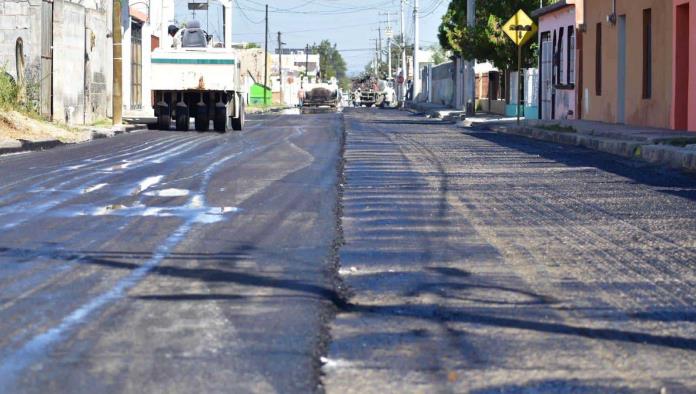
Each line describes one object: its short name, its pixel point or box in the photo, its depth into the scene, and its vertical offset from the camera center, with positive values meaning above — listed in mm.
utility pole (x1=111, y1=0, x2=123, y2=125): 36831 +1843
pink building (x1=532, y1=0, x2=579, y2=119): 39781 +2570
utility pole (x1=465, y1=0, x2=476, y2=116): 52781 +2901
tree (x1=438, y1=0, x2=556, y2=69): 51969 +4159
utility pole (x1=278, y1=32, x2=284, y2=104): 120169 +7164
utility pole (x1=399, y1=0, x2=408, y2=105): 117162 +6430
